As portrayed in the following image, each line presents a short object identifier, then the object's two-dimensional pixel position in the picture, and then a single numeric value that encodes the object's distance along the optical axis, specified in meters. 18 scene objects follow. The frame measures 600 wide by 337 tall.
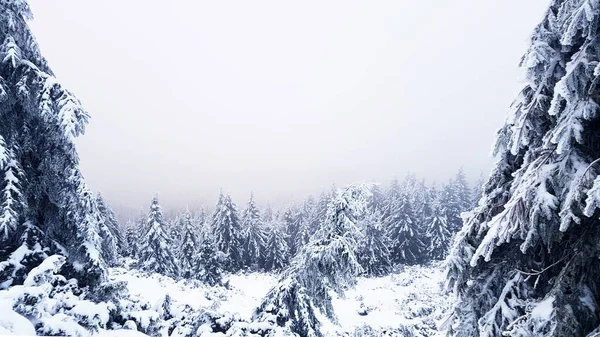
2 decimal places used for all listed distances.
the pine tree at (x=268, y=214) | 67.81
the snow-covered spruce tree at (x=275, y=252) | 44.20
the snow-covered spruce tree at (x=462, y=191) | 54.90
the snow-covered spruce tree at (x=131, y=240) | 48.38
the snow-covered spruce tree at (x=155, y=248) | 34.91
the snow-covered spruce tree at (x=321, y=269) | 9.18
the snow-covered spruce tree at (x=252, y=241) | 45.84
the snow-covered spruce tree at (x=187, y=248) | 37.40
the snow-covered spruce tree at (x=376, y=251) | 40.84
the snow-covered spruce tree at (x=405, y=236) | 45.69
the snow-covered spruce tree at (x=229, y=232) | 43.28
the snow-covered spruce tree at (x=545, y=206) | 3.53
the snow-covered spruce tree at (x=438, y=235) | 45.91
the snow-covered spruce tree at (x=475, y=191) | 51.66
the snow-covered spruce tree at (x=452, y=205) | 51.09
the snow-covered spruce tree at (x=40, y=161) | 6.88
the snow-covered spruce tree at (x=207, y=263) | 32.69
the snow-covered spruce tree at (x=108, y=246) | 8.68
